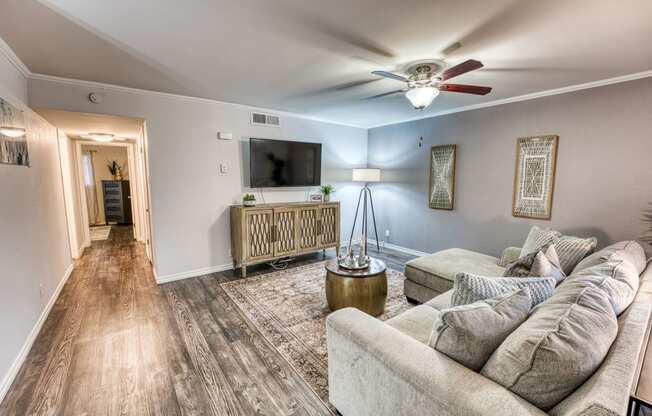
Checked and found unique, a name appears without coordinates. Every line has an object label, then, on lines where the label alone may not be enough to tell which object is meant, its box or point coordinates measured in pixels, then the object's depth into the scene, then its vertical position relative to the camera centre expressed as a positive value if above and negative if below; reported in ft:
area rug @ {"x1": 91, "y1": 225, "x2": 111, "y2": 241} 21.22 -4.55
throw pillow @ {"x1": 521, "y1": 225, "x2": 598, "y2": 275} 7.61 -1.97
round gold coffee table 8.59 -3.42
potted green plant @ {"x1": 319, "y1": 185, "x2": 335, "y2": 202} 16.19 -0.79
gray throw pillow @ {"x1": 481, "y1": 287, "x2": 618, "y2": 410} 2.97 -1.92
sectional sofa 2.87 -2.42
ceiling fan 8.02 +2.71
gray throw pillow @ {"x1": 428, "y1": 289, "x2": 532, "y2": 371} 3.68 -2.01
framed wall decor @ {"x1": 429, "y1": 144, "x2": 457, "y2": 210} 14.61 +0.06
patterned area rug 7.14 -4.56
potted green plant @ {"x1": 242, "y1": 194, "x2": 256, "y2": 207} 13.41 -1.08
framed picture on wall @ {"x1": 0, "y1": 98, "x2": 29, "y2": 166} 6.66 +1.05
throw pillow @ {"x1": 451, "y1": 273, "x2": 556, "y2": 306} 4.55 -1.81
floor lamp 9.27 -2.32
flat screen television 14.02 +0.73
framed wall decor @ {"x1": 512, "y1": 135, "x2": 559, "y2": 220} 11.48 +0.05
